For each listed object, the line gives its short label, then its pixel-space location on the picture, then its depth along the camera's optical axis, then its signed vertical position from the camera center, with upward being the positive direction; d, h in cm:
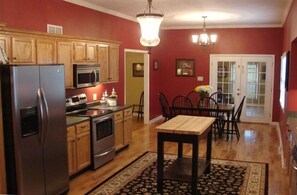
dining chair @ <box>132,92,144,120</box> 1006 -104
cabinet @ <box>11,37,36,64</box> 406 +30
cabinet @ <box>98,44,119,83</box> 618 +24
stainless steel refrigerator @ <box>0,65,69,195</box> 352 -62
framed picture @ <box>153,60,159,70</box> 966 +27
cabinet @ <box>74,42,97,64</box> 533 +36
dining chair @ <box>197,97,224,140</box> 744 -86
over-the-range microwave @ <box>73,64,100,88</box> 529 -2
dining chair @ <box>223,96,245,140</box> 752 -107
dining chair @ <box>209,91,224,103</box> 974 -73
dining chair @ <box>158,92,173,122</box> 780 -87
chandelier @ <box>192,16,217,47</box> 765 +82
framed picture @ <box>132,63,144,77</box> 1015 +14
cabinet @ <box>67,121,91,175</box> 472 -110
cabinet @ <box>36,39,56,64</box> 448 +31
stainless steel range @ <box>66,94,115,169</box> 528 -90
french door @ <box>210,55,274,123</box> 938 -22
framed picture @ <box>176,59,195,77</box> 994 +20
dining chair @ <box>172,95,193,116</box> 760 -82
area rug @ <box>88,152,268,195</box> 448 -158
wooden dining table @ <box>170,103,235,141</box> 733 -81
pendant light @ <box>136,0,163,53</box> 362 +52
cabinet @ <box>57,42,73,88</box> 492 +24
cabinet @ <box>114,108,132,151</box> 612 -105
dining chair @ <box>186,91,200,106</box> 984 -68
